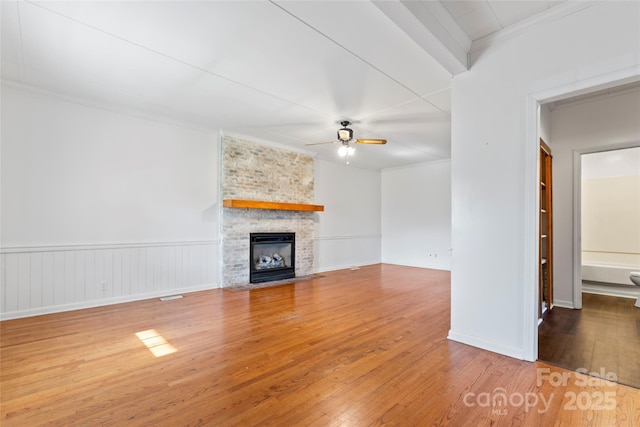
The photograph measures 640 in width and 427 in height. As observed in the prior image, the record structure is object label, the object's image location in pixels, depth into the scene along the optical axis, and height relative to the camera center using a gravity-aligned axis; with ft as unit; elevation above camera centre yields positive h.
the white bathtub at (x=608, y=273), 15.66 -3.25
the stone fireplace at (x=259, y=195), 17.95 +1.48
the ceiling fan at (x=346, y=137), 14.80 +4.32
